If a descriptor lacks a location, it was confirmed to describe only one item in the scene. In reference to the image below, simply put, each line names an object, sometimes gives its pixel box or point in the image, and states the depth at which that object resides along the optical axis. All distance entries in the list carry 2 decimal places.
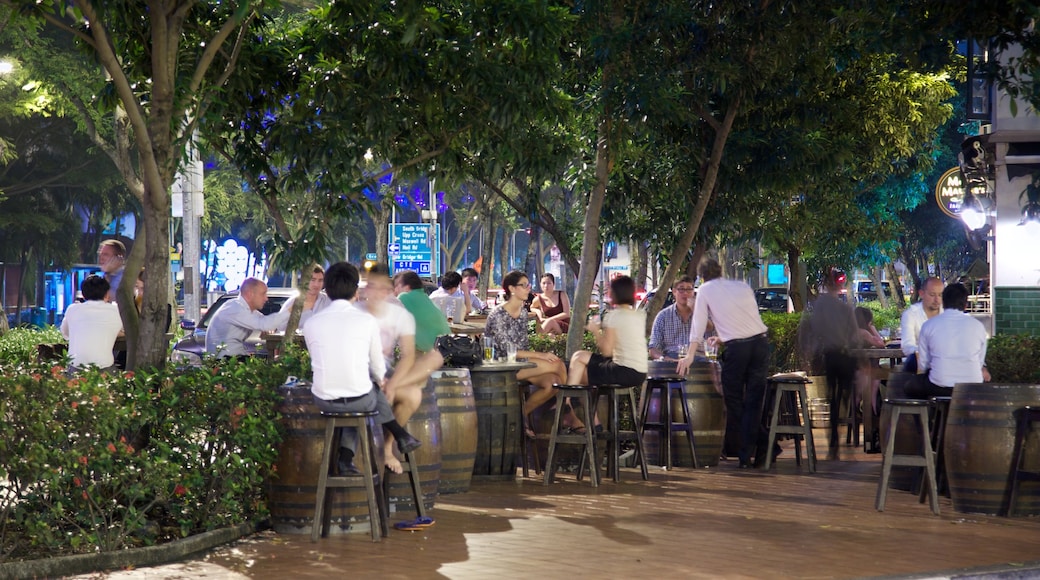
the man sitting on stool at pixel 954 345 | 10.28
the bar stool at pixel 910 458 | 9.62
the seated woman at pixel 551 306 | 18.92
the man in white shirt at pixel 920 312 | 13.17
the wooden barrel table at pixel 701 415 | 12.60
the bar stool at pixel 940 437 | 10.22
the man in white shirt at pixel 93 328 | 11.59
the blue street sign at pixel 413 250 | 32.31
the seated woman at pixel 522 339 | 12.09
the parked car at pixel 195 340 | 17.05
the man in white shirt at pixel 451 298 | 17.69
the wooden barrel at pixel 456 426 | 10.10
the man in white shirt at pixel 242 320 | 12.48
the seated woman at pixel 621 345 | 11.75
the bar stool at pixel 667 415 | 12.30
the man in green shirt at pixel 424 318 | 10.98
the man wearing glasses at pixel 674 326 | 13.48
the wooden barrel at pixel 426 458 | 9.20
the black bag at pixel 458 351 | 11.10
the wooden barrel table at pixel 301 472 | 8.46
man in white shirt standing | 12.59
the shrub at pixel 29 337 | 21.02
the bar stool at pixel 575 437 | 11.15
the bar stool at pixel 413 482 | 8.84
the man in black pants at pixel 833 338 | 13.98
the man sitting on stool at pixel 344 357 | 8.35
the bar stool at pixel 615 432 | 11.48
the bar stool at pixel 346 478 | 8.25
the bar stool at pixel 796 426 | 12.39
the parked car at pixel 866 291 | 70.91
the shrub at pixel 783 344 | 18.53
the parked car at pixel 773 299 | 38.81
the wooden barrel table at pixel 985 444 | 9.38
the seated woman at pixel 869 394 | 14.16
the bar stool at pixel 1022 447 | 9.27
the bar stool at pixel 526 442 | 11.90
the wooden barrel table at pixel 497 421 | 11.29
